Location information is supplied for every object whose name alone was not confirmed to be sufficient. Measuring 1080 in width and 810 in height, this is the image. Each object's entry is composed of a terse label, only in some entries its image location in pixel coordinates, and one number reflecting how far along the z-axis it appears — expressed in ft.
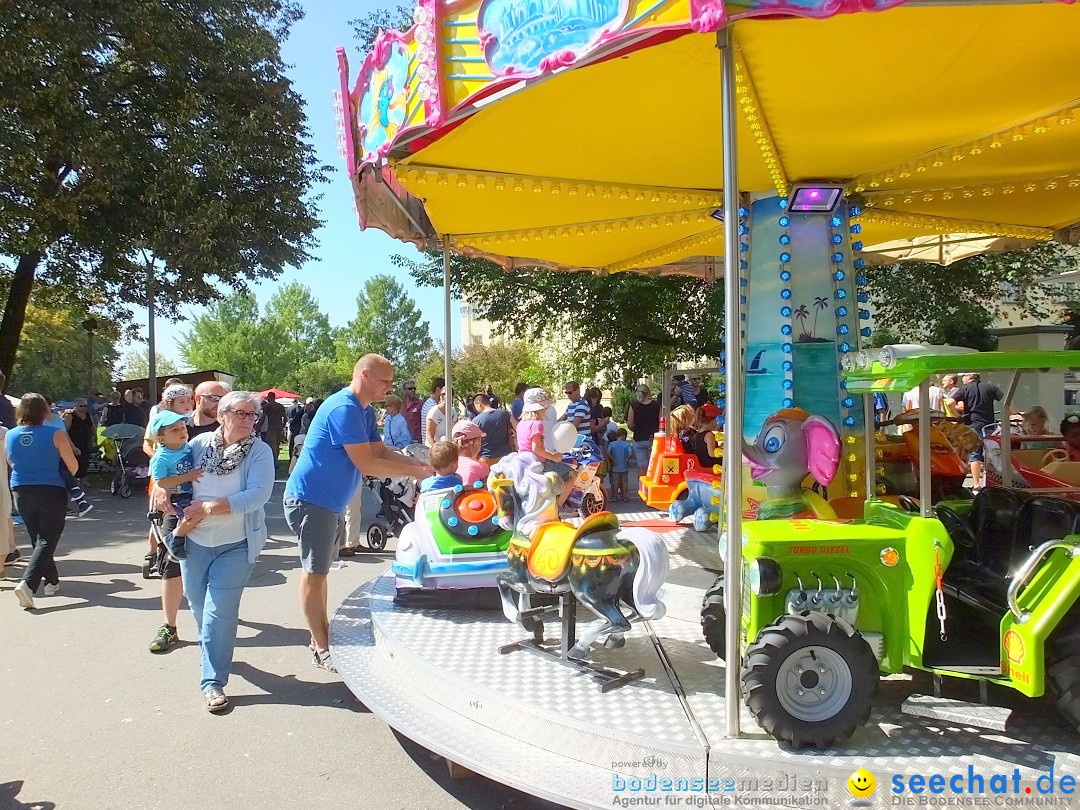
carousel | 9.38
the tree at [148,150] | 43.14
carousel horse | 11.60
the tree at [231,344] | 176.55
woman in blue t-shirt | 20.11
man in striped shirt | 32.96
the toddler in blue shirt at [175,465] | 14.21
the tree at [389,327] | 223.92
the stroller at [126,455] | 42.27
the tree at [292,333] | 182.80
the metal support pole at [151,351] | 50.79
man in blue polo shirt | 14.03
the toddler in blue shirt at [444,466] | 16.99
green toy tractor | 9.32
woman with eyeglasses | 13.62
